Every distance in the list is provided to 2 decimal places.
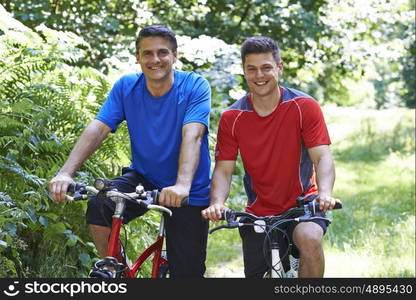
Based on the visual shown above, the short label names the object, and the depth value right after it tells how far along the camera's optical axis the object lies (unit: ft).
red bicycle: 26.75
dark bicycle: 27.39
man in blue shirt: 30.11
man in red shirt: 30.06
